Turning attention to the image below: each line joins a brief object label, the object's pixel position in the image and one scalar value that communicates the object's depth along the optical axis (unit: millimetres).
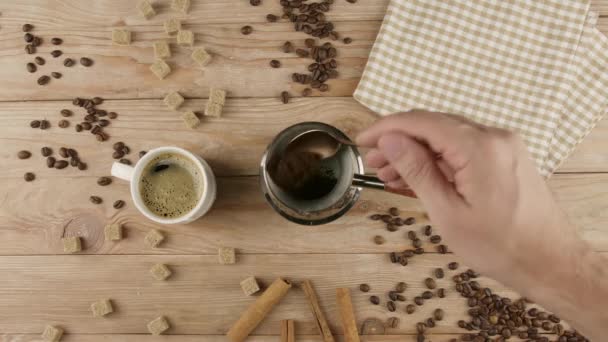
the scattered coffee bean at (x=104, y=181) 1242
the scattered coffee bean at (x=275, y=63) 1242
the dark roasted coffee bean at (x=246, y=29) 1247
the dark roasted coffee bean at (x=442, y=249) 1217
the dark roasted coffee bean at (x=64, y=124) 1258
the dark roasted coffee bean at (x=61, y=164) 1248
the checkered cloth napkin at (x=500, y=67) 1189
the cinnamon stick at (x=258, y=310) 1194
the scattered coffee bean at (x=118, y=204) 1243
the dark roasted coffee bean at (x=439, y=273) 1211
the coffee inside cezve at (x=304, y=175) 1091
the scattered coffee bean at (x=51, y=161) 1251
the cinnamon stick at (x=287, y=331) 1214
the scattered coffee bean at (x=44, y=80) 1266
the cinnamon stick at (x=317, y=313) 1210
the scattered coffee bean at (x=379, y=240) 1220
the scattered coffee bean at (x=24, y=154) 1260
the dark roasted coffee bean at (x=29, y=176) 1261
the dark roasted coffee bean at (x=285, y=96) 1235
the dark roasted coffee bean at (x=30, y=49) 1266
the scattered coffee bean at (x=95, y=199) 1244
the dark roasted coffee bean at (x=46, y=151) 1253
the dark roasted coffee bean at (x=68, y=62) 1265
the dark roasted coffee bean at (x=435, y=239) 1211
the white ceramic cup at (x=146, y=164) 1071
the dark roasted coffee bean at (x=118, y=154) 1241
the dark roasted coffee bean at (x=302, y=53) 1242
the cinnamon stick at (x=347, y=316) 1195
